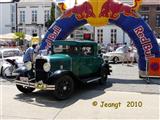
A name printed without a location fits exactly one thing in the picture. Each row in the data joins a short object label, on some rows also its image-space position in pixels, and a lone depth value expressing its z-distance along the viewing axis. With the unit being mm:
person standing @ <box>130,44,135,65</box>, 24514
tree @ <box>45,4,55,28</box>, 57469
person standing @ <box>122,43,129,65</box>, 24328
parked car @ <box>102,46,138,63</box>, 25864
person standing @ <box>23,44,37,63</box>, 14609
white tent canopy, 41331
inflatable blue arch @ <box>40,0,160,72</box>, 15398
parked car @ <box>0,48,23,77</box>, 15490
